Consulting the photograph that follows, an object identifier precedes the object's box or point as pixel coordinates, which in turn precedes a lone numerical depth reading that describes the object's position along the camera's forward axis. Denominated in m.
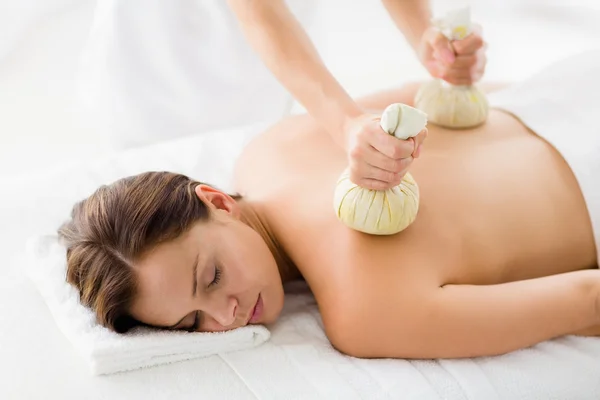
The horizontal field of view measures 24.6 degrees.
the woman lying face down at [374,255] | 1.69
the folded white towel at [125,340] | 1.67
